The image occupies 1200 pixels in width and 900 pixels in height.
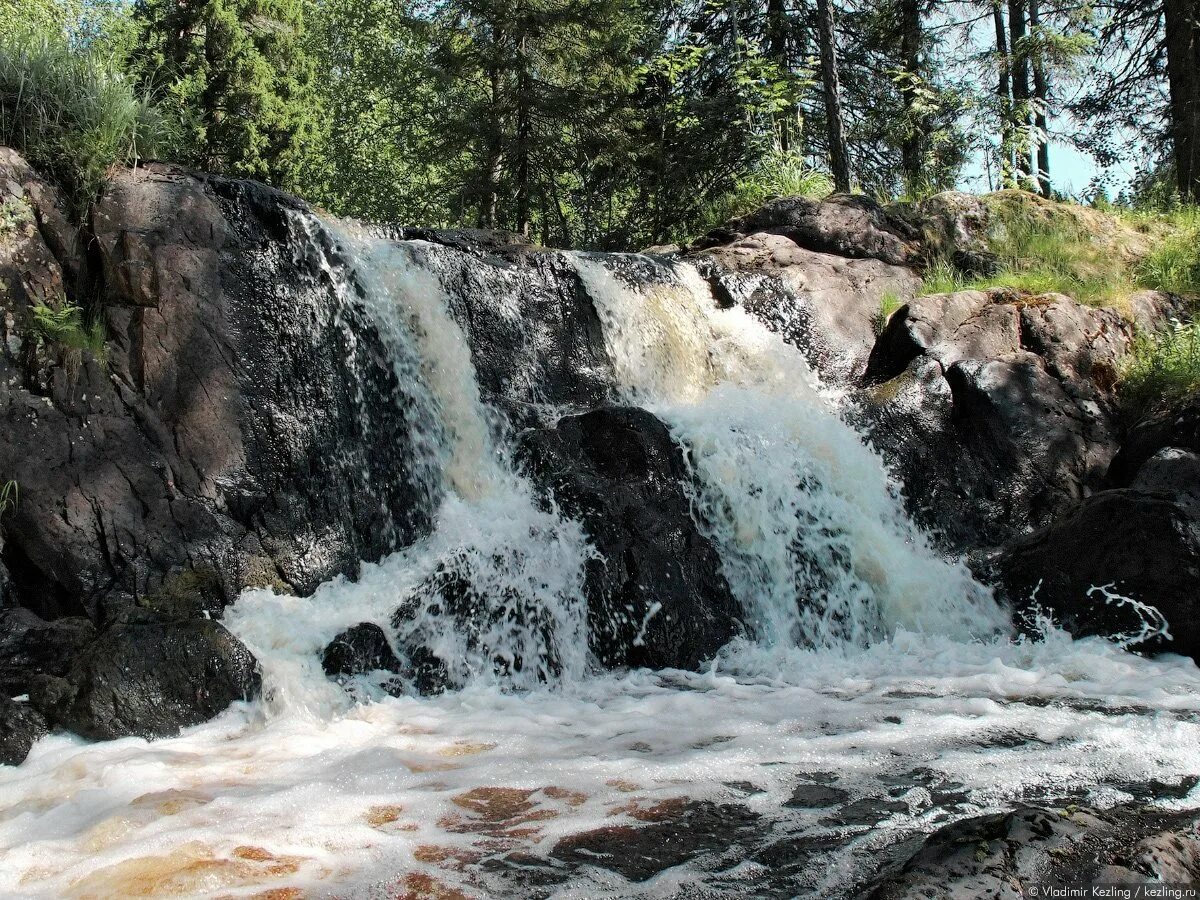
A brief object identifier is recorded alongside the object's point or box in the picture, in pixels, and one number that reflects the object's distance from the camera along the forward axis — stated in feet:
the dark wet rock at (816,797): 12.19
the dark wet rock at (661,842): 10.62
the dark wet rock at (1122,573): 21.20
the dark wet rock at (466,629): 19.08
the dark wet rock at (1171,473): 24.32
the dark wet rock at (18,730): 14.47
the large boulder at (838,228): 35.81
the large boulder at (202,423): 19.40
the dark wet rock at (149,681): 15.48
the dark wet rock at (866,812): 11.50
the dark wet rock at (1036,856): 7.61
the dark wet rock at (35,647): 16.65
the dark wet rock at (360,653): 18.17
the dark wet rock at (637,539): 20.63
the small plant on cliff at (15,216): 21.13
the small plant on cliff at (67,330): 20.70
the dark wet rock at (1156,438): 27.04
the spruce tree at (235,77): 51.60
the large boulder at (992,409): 27.48
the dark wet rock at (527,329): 26.86
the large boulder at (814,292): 32.19
